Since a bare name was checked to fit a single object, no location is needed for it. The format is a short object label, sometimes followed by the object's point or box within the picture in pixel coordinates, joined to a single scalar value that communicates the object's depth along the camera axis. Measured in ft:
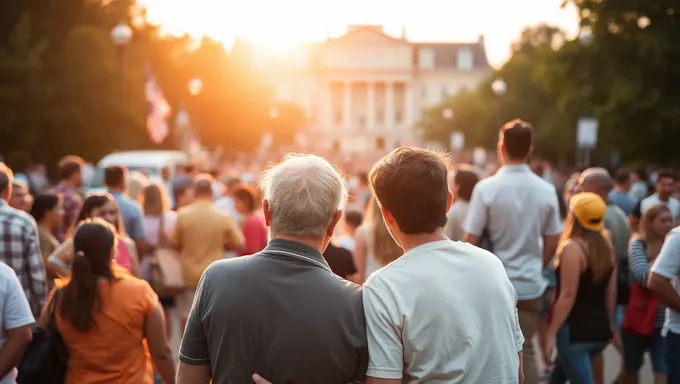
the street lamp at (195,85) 116.47
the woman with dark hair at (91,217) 22.61
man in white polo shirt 21.33
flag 81.35
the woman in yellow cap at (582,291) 20.94
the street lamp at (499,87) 120.67
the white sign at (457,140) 178.40
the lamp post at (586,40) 81.56
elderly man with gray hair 10.34
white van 77.87
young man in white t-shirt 10.30
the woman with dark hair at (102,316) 15.07
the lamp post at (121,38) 71.97
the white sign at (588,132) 82.79
